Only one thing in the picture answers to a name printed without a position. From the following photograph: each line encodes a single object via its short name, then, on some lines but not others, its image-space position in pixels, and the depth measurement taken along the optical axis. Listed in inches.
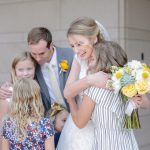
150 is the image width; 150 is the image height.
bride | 129.2
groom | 157.2
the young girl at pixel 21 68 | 155.3
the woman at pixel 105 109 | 128.4
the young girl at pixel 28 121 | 139.4
